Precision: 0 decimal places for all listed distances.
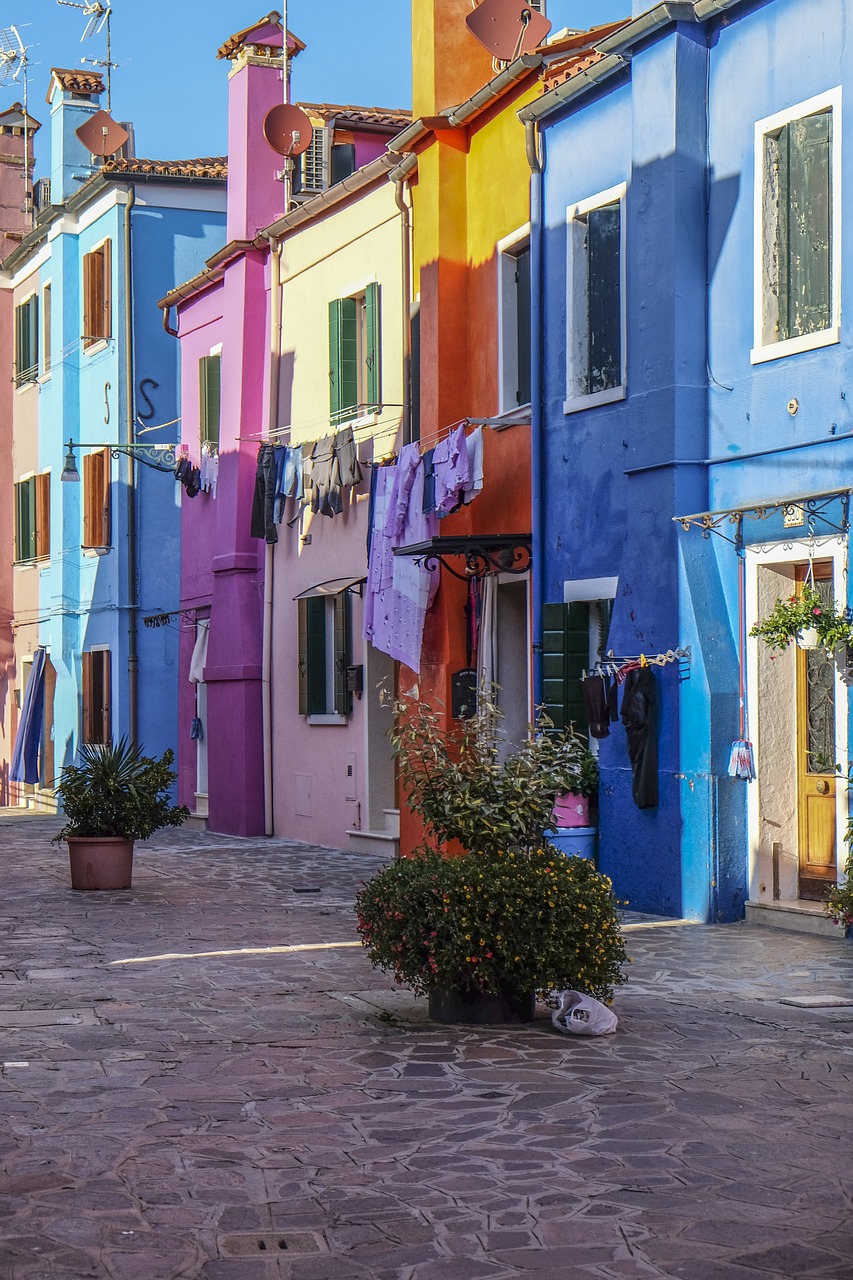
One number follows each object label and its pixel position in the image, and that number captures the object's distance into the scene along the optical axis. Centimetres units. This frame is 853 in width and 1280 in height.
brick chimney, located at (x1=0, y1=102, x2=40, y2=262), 3684
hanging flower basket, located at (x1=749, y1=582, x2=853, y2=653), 1101
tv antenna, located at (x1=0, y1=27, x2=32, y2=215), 3422
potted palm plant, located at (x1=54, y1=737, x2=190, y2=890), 1602
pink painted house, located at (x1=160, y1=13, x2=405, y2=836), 2281
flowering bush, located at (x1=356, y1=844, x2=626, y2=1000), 808
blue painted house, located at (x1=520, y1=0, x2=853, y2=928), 1223
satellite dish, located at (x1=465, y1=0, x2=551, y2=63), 1656
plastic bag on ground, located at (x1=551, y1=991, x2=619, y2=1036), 826
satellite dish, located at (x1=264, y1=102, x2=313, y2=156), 2161
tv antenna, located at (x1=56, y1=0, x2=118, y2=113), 2962
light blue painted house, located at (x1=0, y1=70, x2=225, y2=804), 2783
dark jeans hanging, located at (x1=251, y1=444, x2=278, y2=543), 2188
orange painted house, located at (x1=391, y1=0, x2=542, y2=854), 1638
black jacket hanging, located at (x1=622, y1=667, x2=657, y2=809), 1329
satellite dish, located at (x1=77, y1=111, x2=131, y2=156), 2862
